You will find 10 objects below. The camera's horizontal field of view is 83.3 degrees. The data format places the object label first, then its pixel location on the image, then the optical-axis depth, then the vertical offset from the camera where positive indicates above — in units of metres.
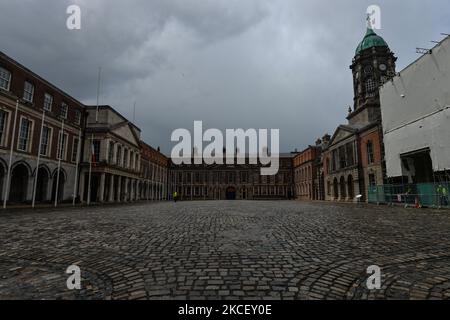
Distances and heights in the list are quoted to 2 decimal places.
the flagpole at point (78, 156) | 30.25 +4.79
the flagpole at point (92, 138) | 29.13 +7.16
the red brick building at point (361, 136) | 31.88 +8.35
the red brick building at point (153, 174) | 50.50 +5.03
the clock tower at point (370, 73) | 37.36 +18.94
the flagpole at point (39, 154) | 22.72 +3.84
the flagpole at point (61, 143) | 25.64 +5.59
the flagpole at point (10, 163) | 19.89 +2.65
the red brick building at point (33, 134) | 21.19 +5.91
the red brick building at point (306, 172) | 55.03 +5.79
